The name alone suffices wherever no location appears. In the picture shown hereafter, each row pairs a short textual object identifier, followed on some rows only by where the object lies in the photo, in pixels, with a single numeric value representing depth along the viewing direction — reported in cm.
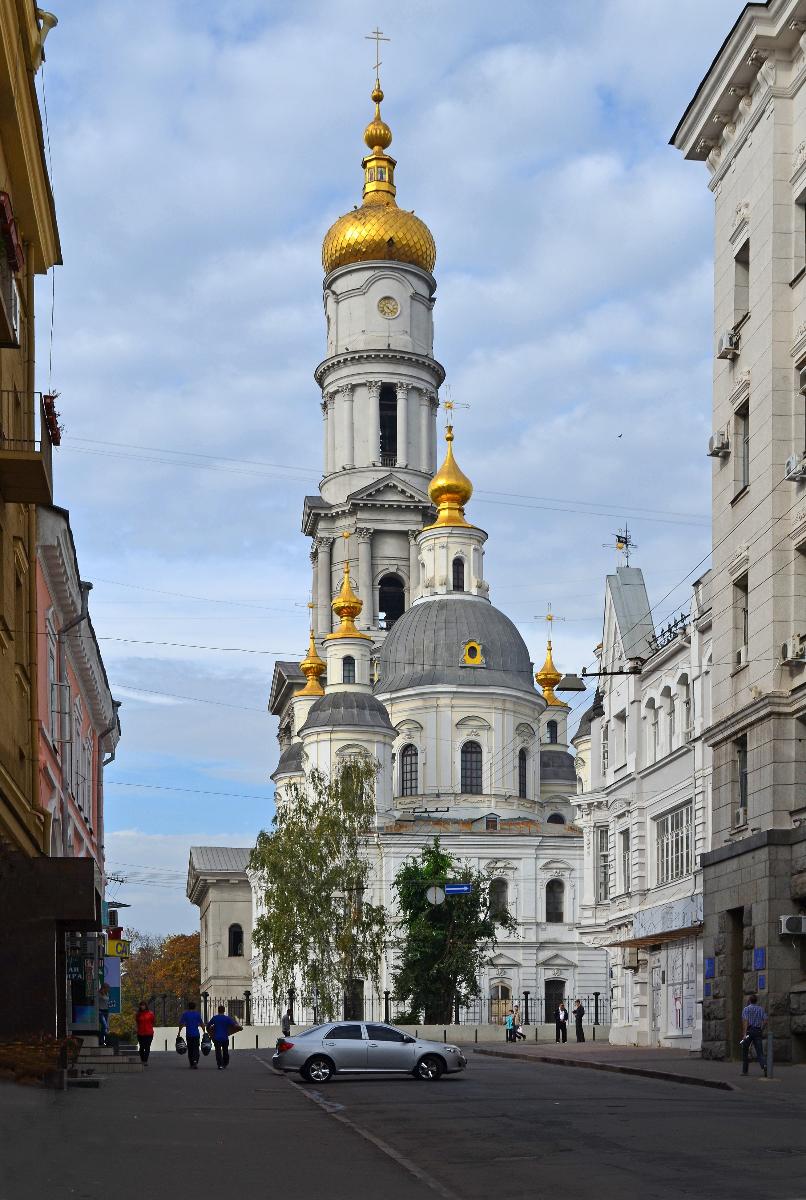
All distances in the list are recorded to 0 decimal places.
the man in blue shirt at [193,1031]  3772
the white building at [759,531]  3025
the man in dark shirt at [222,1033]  3794
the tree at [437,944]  6644
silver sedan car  3062
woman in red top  3947
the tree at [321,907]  6731
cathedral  8712
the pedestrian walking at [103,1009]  4212
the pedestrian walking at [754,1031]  2808
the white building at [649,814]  4194
